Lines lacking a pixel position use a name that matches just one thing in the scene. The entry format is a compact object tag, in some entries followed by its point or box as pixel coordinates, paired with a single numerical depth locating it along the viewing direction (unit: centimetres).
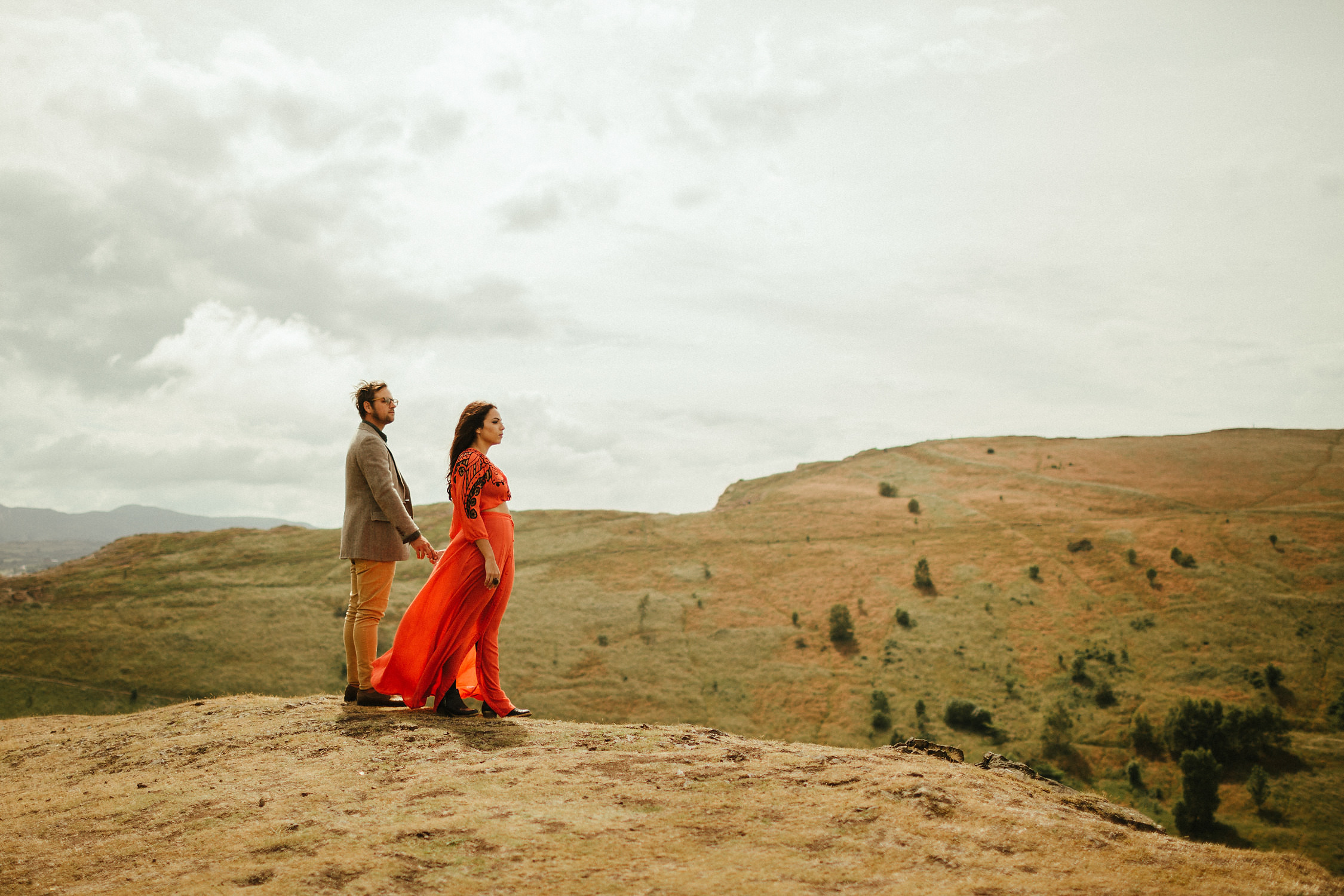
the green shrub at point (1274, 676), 4131
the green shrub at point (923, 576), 5291
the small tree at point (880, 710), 4125
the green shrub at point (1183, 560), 5144
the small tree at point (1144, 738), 3866
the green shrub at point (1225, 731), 3675
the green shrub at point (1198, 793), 3409
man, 763
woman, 756
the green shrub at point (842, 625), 4878
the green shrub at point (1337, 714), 3866
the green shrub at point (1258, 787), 3456
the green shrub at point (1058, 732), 3875
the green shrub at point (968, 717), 4088
